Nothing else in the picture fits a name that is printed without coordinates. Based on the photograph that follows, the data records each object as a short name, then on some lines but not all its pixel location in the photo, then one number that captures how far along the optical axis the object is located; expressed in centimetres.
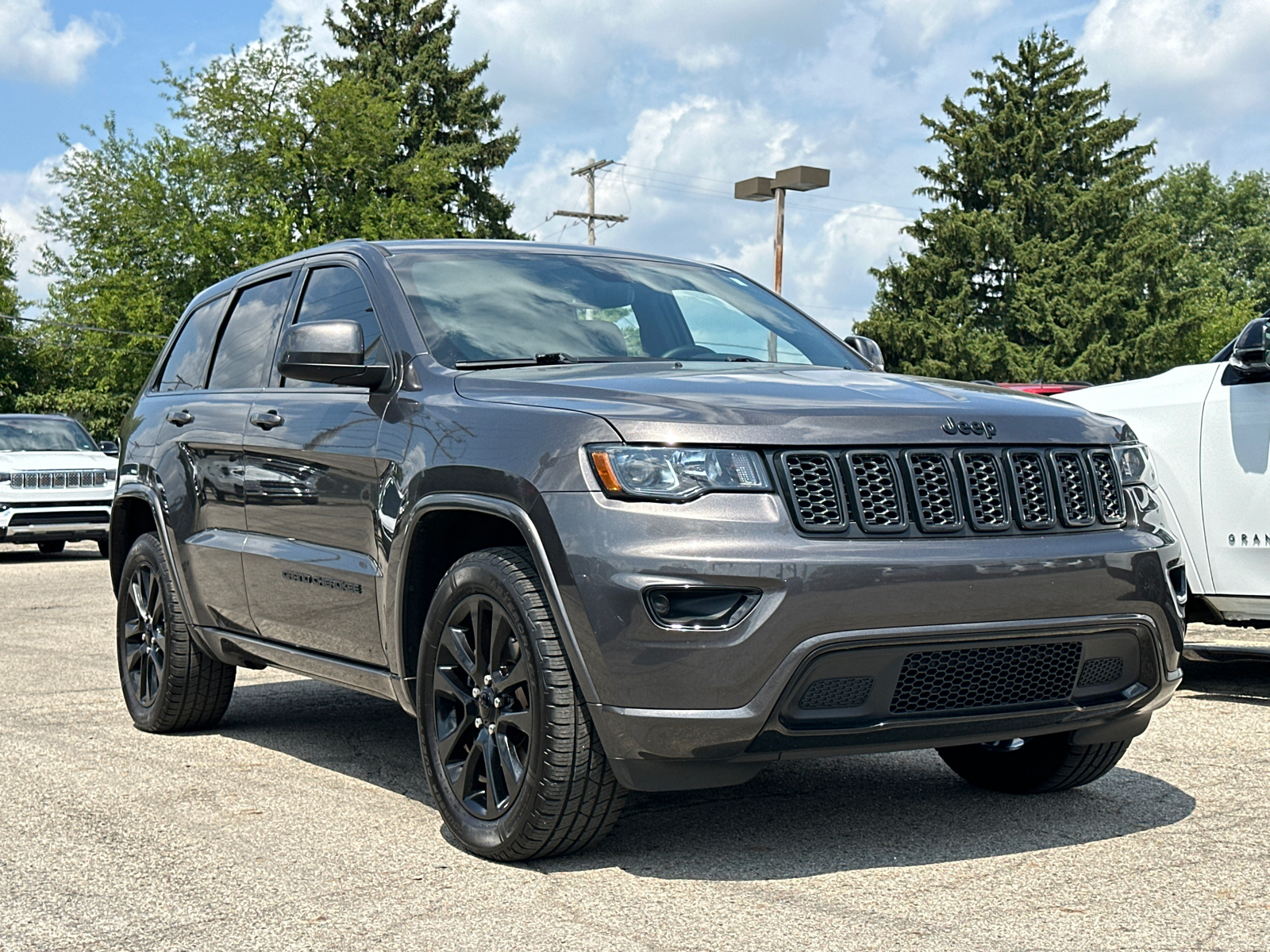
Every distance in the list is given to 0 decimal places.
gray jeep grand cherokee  369
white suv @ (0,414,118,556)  1761
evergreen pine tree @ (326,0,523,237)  5319
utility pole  5038
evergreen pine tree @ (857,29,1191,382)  4888
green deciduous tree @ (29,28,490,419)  4259
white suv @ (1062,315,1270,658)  680
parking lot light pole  2347
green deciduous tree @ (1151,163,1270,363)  7119
